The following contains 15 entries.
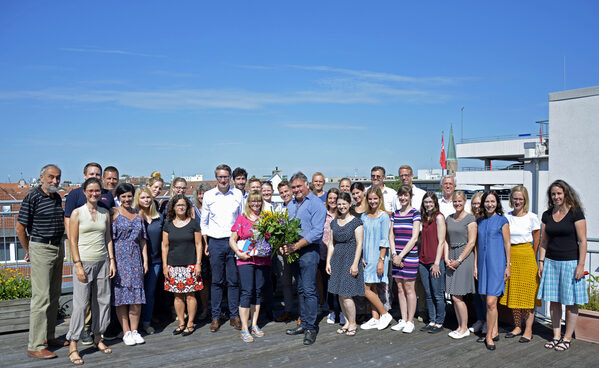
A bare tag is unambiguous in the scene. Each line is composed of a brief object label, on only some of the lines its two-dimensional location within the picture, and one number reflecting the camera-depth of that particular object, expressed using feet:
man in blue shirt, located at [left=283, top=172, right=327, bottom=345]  18.15
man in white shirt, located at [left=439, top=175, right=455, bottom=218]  20.29
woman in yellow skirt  17.63
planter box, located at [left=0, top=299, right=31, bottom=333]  18.53
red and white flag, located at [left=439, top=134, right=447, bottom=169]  180.64
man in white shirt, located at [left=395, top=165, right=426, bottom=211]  20.97
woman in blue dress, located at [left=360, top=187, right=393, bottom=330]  18.81
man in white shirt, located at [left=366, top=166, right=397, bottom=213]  22.11
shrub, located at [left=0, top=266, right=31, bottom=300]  19.15
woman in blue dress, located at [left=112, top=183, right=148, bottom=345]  17.21
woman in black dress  18.31
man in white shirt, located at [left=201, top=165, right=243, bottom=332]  19.11
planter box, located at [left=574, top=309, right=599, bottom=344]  17.11
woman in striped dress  18.78
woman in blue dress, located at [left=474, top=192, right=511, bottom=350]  17.34
